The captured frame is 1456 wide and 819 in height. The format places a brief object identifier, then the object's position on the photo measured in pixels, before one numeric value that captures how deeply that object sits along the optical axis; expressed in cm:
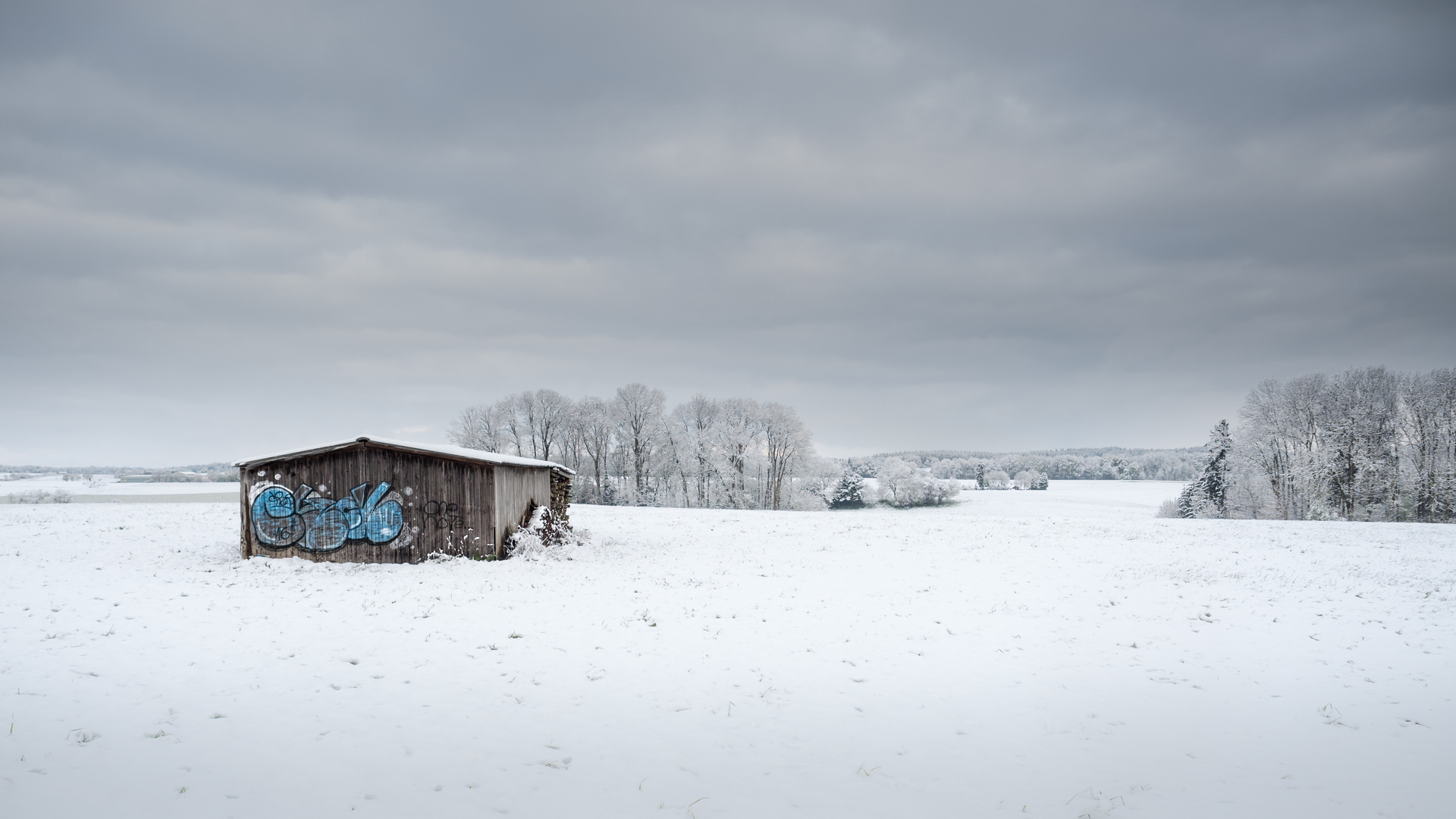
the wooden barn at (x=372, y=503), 1830
